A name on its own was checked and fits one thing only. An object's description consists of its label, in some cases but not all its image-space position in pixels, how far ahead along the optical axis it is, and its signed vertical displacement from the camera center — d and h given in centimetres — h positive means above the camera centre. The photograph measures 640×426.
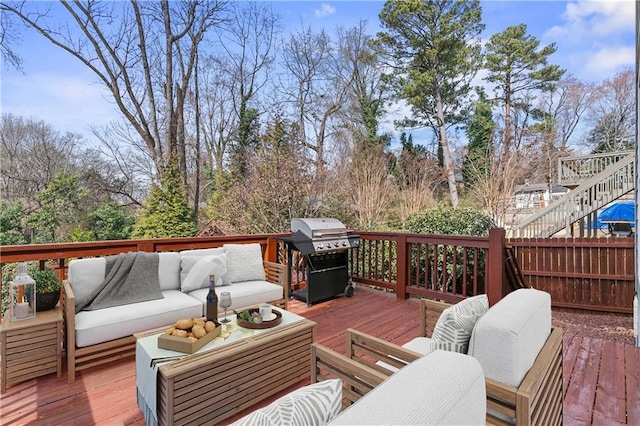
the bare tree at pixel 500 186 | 1018 +81
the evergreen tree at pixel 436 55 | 1307 +664
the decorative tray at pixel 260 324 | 224 -78
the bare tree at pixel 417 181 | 1073 +120
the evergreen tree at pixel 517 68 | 1329 +610
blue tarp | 976 -14
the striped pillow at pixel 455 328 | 141 -53
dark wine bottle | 228 -65
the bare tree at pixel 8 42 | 713 +393
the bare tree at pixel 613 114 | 1277 +402
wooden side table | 219 -94
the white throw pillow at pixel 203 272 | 325 -60
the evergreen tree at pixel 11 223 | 707 -16
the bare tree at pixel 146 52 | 838 +460
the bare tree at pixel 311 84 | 1144 +473
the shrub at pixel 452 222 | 541 -18
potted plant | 254 -59
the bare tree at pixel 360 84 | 1271 +537
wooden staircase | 877 +38
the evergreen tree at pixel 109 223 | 859 -21
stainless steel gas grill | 400 -55
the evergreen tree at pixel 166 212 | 817 +5
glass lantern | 237 -60
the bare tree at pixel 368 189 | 982 +73
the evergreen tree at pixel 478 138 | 1263 +309
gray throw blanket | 270 -61
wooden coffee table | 173 -97
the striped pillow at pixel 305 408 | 71 -46
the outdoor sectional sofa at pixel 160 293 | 238 -77
